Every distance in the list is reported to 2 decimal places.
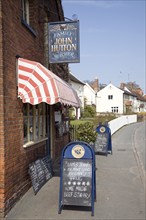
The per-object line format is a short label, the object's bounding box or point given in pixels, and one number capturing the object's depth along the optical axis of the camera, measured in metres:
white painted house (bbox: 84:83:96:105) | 61.16
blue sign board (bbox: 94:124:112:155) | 12.97
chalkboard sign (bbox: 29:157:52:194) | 6.54
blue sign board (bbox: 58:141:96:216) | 5.55
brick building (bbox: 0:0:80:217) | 5.23
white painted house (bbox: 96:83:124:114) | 63.52
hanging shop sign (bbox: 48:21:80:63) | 7.74
